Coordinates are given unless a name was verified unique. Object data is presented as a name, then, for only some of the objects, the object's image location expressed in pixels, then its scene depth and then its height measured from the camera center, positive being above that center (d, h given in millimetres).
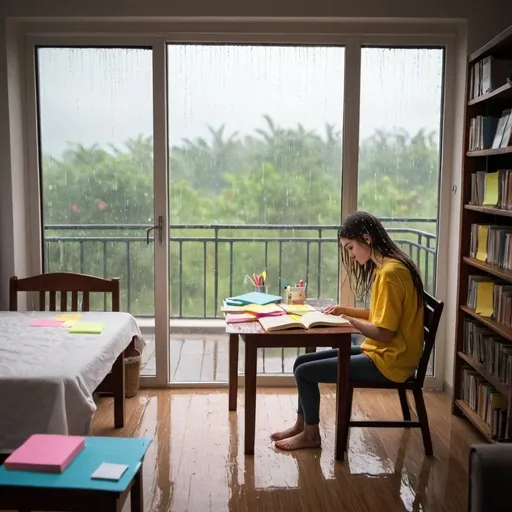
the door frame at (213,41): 3613 +811
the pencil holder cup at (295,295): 3268 -559
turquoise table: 1670 -791
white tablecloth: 2156 -699
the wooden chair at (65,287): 3379 -551
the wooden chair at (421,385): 2805 -880
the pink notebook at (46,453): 1744 -764
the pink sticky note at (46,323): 2993 -661
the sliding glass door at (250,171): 3721 +85
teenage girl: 2740 -602
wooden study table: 2727 -687
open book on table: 2734 -594
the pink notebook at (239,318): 2870 -604
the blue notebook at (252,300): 3205 -578
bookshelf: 2922 -314
